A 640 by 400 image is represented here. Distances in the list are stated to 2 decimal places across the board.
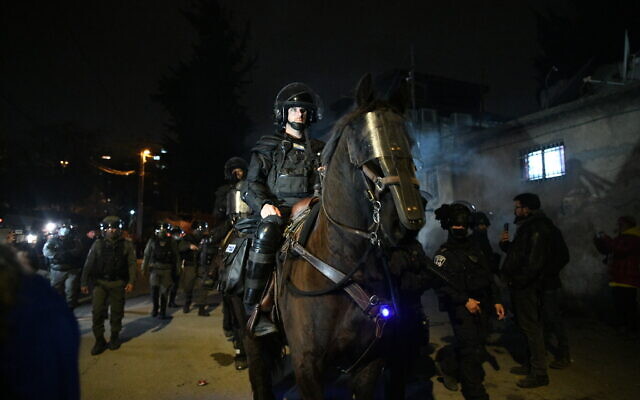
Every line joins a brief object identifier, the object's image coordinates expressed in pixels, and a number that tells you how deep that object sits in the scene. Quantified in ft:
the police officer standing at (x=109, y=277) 23.26
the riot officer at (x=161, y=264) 32.58
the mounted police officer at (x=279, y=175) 10.95
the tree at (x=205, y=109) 89.25
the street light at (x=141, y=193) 83.25
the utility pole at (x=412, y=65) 61.10
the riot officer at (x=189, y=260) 35.47
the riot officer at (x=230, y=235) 13.83
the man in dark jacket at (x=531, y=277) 17.20
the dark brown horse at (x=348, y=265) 7.71
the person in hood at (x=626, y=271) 25.75
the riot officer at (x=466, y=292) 14.87
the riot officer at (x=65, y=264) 29.09
